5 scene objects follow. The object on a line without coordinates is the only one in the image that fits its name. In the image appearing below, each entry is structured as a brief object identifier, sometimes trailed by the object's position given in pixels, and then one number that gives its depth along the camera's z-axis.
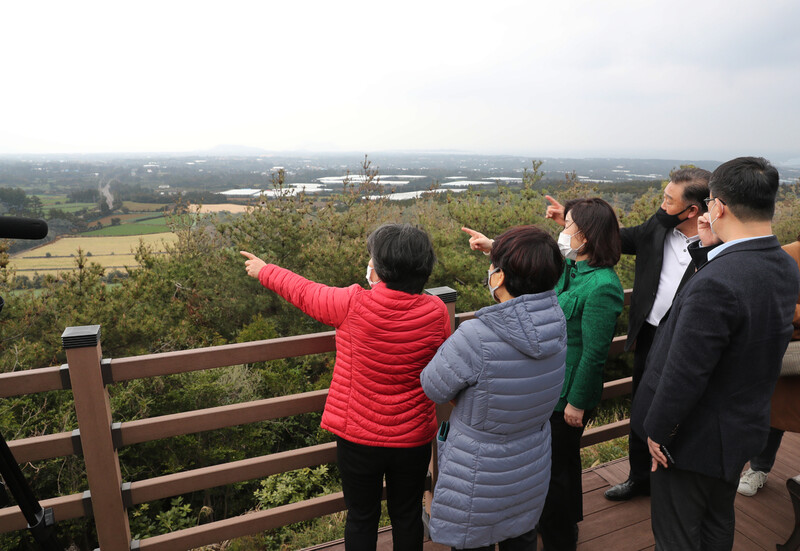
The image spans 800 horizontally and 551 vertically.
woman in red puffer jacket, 1.45
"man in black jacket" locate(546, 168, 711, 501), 2.03
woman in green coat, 1.75
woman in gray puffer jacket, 1.31
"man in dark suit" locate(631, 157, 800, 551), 1.28
